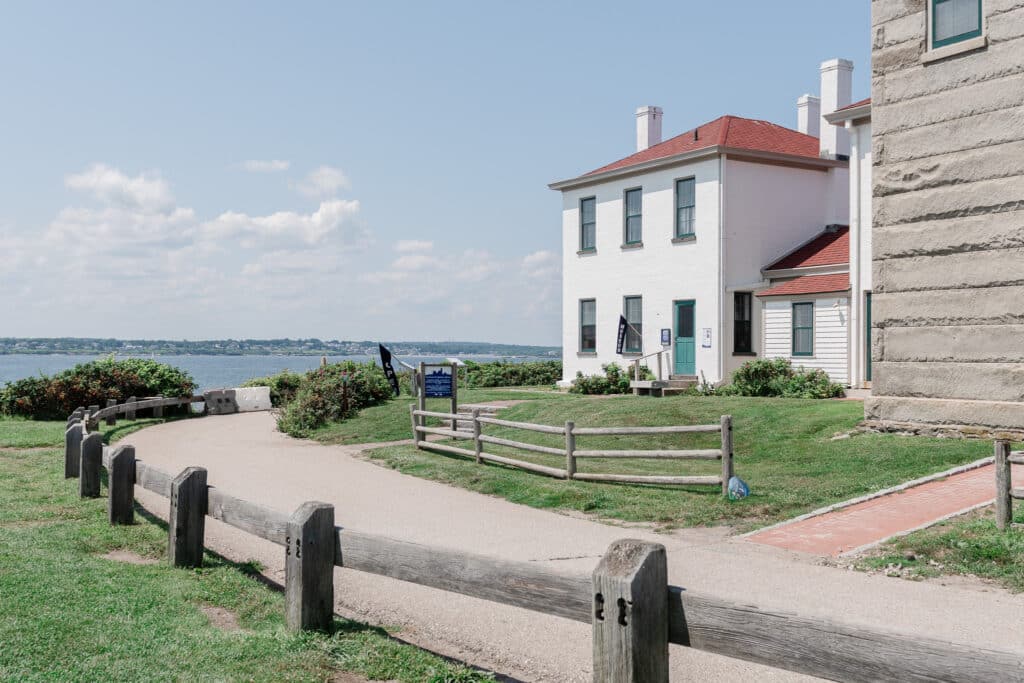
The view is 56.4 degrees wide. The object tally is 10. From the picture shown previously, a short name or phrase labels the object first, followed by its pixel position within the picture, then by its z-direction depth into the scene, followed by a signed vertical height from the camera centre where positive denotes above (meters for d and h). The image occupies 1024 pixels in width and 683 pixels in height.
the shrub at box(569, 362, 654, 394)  31.39 -1.61
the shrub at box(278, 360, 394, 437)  24.78 -1.76
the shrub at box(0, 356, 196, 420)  29.81 -1.78
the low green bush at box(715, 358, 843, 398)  24.94 -1.33
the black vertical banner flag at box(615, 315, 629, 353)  32.53 +0.10
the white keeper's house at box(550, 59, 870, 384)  28.31 +2.85
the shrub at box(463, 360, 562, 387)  39.81 -1.73
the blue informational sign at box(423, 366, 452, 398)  21.31 -1.11
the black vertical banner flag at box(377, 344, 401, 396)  28.00 -0.97
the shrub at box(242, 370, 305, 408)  35.70 -1.97
